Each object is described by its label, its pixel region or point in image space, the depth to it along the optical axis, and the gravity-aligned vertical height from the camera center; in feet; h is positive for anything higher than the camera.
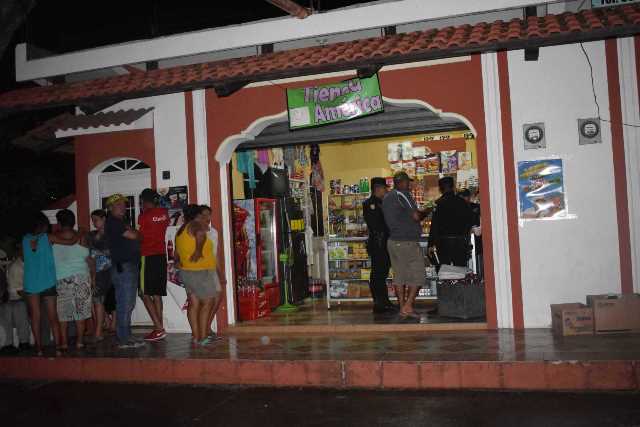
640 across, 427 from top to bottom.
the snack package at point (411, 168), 39.65 +3.84
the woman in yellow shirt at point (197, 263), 25.96 -0.95
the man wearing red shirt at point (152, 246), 27.32 -0.15
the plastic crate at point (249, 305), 32.94 -3.55
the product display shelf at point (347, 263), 36.42 -2.09
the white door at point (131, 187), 34.09 +3.14
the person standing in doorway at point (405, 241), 29.78 -0.58
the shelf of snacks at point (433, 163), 38.24 +4.03
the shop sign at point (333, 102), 29.43 +6.24
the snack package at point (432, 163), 38.96 +3.97
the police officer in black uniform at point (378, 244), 32.83 -0.70
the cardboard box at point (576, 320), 24.86 -3.99
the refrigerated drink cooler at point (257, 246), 33.65 -0.46
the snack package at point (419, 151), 39.40 +4.81
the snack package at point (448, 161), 38.65 +4.01
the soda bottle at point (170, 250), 32.40 -0.44
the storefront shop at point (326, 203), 32.17 +1.88
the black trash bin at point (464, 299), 29.50 -3.43
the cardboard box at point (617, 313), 24.58 -3.75
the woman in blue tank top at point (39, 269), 26.43 -0.81
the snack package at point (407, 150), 39.91 +4.98
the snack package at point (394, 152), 40.27 +5.00
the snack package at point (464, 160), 38.24 +3.98
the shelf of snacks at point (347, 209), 39.47 +1.47
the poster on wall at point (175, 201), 32.40 +2.11
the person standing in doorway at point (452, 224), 30.42 +0.11
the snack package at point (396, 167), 40.27 +4.04
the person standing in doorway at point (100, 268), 29.27 -1.05
